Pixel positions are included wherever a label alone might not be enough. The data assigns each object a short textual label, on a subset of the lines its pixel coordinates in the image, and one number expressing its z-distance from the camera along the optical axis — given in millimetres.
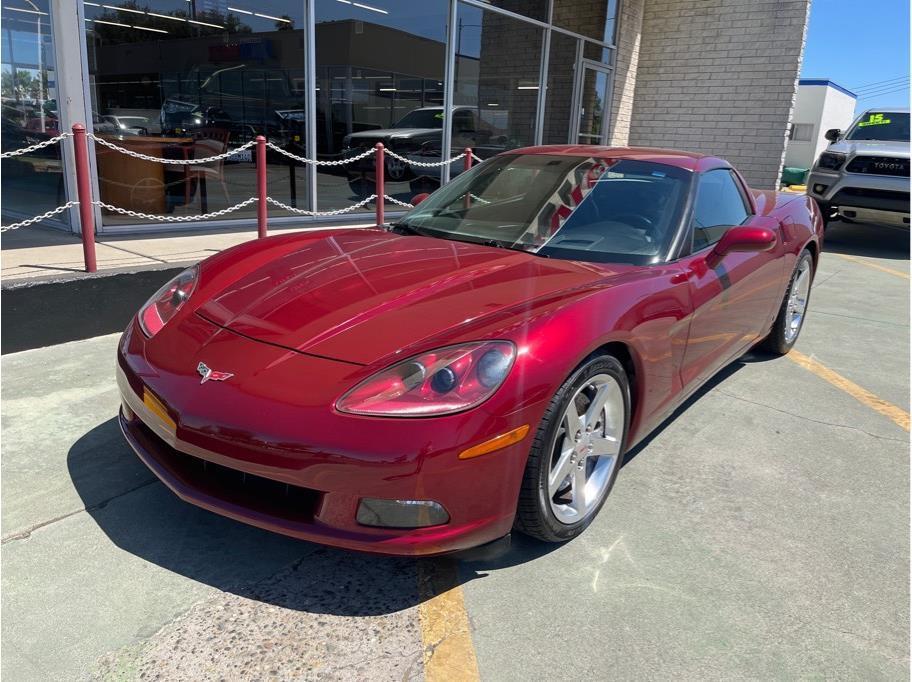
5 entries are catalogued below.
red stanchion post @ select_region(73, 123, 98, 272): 4352
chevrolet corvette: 2012
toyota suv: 9781
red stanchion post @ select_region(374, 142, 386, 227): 6473
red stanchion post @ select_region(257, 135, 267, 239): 5598
